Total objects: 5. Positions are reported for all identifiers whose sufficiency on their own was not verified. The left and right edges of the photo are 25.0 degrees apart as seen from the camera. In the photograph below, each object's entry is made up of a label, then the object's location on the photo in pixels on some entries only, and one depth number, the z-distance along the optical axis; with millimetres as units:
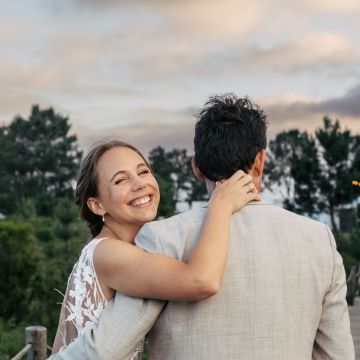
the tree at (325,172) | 40969
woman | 2047
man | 2055
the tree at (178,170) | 65812
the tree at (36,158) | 56375
